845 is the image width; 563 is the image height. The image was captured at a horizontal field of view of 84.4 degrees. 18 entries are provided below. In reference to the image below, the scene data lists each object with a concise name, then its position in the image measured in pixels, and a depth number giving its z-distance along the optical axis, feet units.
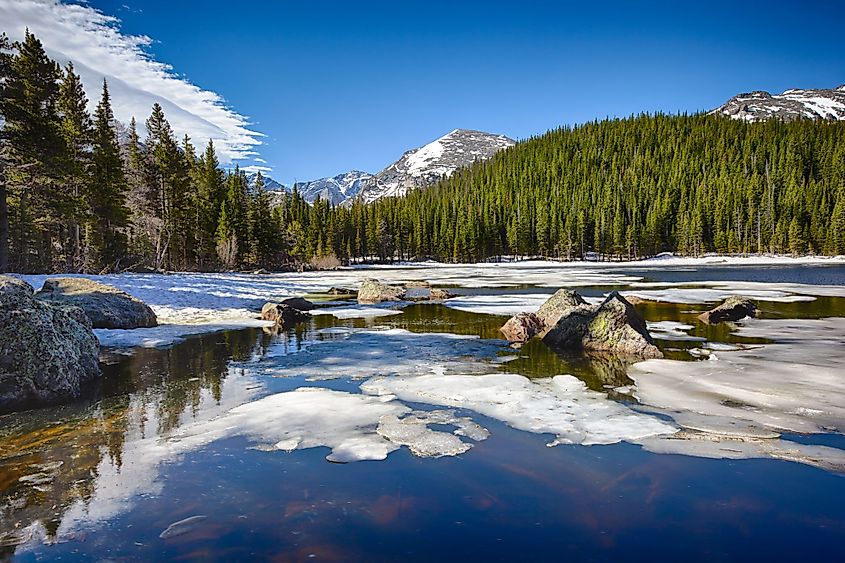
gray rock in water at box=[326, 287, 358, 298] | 101.34
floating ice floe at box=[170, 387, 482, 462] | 20.20
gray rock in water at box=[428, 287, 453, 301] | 89.93
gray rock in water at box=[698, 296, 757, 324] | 55.47
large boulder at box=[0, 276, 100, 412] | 26.00
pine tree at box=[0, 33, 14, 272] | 74.38
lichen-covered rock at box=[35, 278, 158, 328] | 47.83
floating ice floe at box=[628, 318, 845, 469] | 21.11
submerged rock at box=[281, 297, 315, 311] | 70.29
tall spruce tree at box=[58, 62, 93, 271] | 108.78
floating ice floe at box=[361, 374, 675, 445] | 21.72
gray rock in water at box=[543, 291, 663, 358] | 38.88
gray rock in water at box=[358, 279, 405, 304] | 87.56
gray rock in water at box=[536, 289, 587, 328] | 48.55
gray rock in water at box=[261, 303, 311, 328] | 58.46
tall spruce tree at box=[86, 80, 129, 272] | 119.39
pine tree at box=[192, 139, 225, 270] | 182.75
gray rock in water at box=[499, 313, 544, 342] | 47.06
